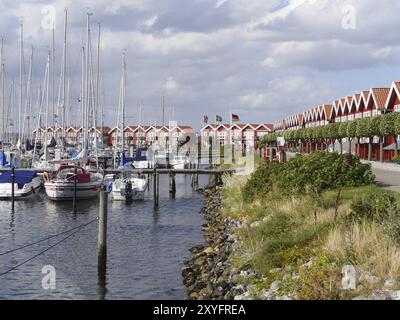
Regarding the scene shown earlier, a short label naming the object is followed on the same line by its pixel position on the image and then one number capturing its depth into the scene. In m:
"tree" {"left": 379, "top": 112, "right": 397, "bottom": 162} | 47.53
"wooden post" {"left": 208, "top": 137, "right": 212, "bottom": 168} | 78.16
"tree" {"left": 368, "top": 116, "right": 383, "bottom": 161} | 50.27
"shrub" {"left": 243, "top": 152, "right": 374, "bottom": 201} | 24.70
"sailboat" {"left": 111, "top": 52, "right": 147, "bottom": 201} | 45.72
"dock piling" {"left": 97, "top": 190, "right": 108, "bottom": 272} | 21.42
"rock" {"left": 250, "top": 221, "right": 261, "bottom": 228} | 21.54
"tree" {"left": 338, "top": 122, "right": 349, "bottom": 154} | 59.15
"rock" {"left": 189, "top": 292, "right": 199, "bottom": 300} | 17.61
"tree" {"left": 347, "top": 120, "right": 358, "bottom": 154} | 56.38
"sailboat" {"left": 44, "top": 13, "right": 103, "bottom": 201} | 45.06
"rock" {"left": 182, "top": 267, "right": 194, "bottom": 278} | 21.36
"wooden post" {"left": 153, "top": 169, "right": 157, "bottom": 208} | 43.94
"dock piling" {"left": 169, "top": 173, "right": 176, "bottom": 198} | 53.17
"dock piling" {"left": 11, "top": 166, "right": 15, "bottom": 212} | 41.16
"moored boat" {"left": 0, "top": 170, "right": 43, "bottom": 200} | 45.72
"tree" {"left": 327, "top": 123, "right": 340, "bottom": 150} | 63.16
